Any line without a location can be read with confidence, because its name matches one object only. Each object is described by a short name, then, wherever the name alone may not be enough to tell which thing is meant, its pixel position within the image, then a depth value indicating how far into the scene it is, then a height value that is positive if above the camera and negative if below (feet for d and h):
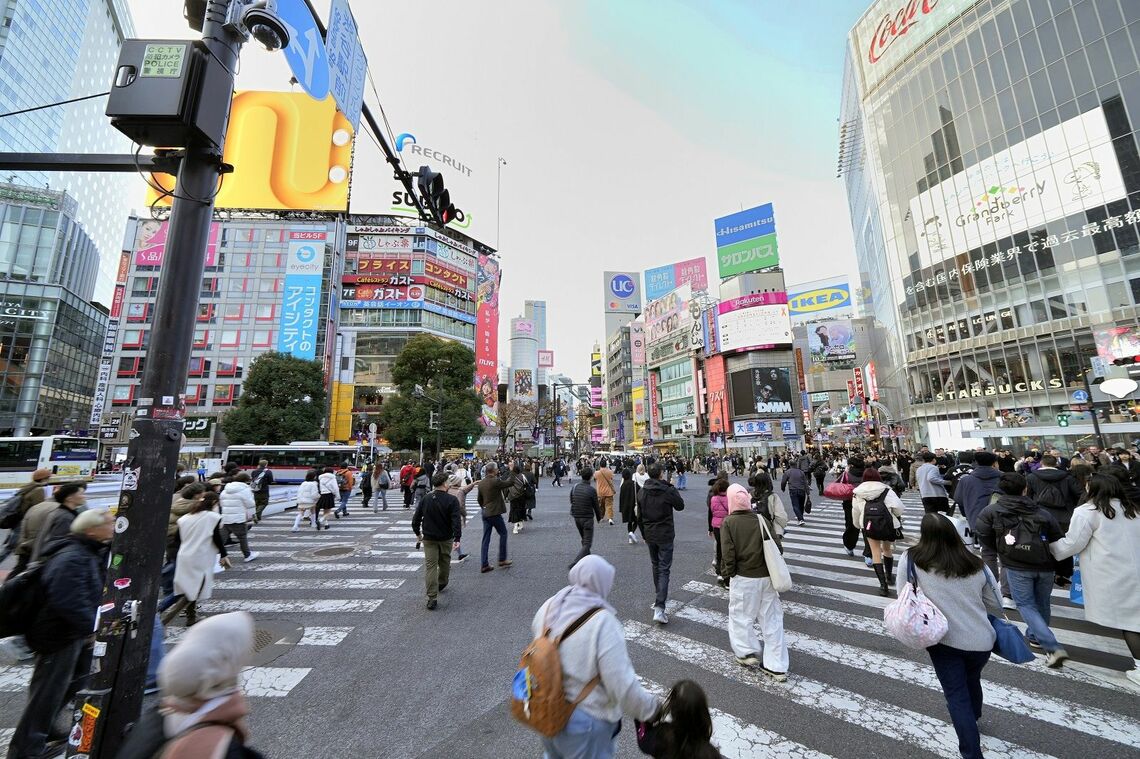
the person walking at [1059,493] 20.04 -2.59
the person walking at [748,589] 15.05 -4.96
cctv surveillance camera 11.52 +10.98
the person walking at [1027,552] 15.08 -3.92
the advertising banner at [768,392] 188.24 +20.42
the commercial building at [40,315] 160.45 +54.34
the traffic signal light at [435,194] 22.24 +12.75
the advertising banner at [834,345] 203.76 +42.42
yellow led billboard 167.43 +111.79
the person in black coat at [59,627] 10.69 -3.99
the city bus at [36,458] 73.82 +0.18
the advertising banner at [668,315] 235.81 +68.97
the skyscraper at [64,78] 173.37 +164.92
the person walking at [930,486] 23.79 -2.81
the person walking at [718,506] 25.32 -3.52
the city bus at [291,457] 97.50 -0.94
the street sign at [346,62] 17.56 +15.82
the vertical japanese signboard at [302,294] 164.35 +58.49
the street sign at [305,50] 13.85 +13.33
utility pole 9.70 -0.38
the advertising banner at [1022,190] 87.92 +53.18
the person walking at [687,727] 6.54 -4.12
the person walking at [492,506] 28.22 -3.63
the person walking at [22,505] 18.51 -1.87
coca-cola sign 115.03 +109.37
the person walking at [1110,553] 13.89 -3.73
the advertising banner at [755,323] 191.21 +50.38
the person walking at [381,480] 55.09 -3.64
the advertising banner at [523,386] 246.27 +32.94
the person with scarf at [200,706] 5.06 -2.92
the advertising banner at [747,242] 203.41 +91.24
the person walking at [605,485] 43.14 -3.79
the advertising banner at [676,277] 269.85 +99.33
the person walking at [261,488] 44.21 -3.36
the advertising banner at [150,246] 171.22 +79.17
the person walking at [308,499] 42.75 -4.41
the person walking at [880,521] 21.57 -3.92
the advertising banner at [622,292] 325.42 +109.39
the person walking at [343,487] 51.54 -4.14
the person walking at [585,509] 28.02 -3.96
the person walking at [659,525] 19.52 -3.55
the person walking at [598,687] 7.32 -3.87
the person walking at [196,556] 17.62 -3.90
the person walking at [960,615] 9.94 -3.92
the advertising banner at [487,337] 201.85 +50.43
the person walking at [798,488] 41.65 -4.35
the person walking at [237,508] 29.04 -3.49
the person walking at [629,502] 33.50 -4.25
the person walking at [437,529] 21.76 -3.89
